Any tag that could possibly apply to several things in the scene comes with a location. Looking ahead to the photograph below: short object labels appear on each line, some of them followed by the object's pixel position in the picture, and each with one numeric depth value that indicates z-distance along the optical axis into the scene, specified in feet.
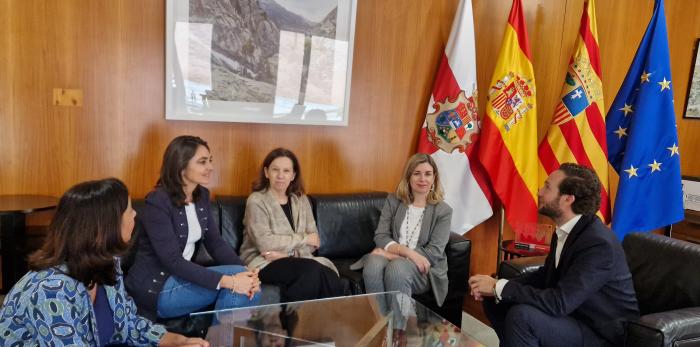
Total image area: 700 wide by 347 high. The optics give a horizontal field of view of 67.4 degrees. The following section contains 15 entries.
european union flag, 11.46
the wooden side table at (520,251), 10.66
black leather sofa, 9.47
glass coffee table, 6.43
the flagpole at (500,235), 12.29
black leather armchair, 6.30
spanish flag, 11.73
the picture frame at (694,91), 14.78
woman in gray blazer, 9.20
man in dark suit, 6.70
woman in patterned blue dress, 4.39
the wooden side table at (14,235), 7.59
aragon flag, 11.80
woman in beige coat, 8.39
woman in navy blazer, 7.36
